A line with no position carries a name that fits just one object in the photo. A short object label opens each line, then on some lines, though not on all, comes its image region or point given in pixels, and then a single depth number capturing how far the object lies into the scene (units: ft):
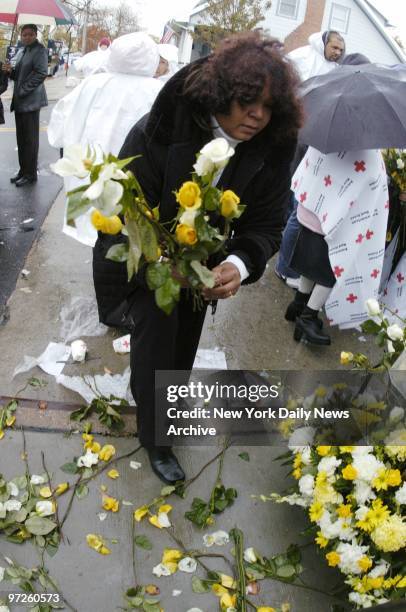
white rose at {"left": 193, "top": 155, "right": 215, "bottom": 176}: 5.02
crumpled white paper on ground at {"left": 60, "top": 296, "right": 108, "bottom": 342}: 11.12
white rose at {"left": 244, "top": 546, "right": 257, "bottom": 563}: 6.93
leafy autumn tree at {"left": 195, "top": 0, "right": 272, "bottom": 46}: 75.05
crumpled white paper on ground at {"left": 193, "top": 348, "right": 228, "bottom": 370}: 10.69
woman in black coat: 5.82
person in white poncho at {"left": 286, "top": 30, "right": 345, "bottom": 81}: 15.93
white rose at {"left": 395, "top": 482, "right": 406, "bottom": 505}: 5.98
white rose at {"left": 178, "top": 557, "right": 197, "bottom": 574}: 6.76
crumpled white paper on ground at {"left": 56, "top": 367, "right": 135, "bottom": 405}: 9.42
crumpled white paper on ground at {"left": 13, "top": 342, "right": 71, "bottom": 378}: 9.82
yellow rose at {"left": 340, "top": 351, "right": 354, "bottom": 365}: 7.65
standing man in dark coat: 19.42
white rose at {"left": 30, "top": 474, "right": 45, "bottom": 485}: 7.57
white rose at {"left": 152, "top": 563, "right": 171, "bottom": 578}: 6.65
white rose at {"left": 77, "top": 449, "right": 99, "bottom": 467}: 7.92
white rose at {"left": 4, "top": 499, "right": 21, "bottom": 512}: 7.02
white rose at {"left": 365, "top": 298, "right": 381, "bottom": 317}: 7.49
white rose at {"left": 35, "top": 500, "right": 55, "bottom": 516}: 7.08
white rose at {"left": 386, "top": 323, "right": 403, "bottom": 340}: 7.17
